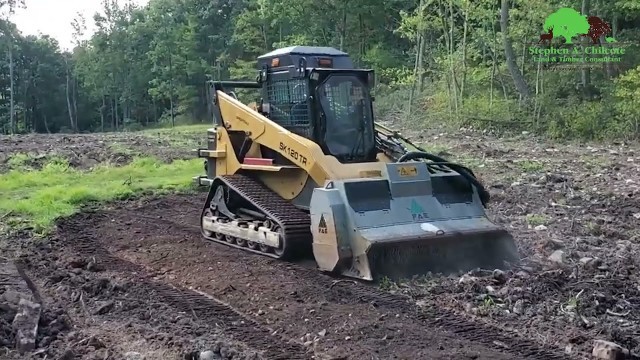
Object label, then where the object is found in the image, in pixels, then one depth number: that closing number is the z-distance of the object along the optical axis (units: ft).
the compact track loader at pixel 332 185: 23.09
